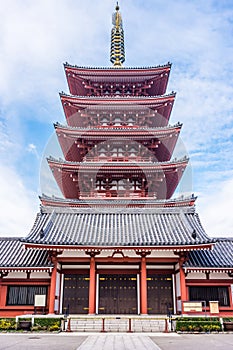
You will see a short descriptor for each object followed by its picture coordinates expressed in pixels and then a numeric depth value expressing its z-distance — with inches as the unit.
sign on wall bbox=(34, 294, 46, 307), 736.3
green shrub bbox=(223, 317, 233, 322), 666.7
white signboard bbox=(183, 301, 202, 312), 691.4
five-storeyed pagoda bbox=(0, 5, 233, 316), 765.3
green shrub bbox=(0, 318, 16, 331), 634.2
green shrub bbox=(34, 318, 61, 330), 635.5
